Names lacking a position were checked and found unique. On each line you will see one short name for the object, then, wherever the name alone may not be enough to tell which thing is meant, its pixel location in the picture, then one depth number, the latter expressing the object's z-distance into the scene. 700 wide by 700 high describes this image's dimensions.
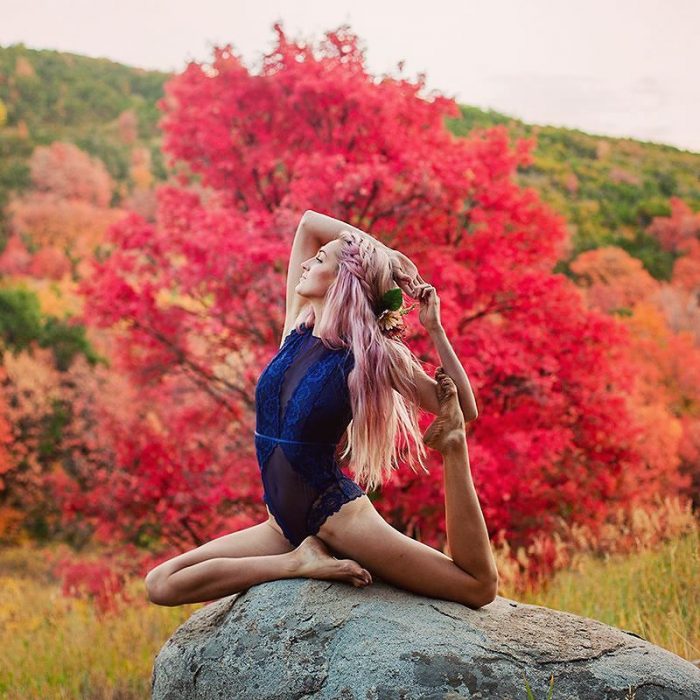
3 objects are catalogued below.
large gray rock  3.09
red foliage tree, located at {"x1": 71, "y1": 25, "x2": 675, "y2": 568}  7.23
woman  3.41
